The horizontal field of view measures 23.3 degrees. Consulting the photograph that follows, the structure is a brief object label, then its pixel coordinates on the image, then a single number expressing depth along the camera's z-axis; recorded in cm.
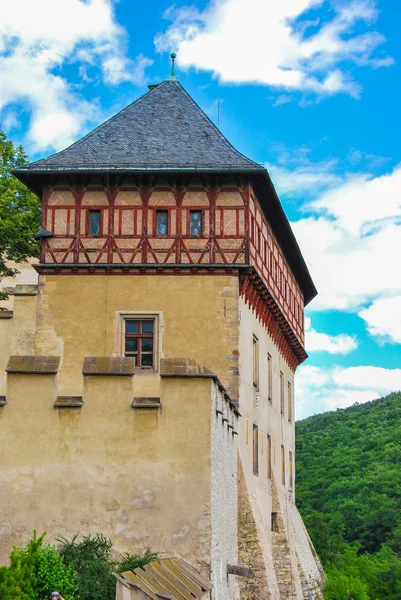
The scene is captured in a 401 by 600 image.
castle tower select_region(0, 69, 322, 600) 1570
